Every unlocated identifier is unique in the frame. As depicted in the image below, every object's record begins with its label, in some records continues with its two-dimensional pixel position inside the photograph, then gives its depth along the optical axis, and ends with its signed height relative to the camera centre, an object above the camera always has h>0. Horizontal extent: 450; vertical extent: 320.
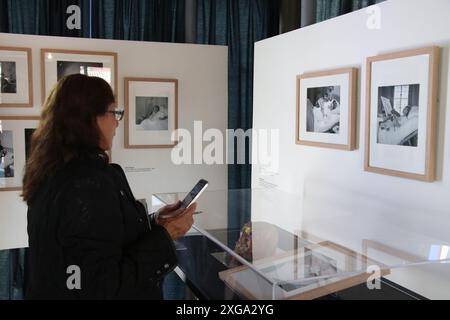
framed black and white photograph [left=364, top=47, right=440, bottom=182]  2.38 +0.07
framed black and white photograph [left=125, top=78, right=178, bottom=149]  4.40 +0.12
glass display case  1.72 -0.55
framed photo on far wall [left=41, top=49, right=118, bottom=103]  4.09 +0.54
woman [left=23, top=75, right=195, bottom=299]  1.55 -0.31
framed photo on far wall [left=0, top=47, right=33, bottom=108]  3.95 +0.39
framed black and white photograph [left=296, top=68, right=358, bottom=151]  3.00 +0.12
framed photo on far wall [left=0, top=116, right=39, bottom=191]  4.01 -0.20
